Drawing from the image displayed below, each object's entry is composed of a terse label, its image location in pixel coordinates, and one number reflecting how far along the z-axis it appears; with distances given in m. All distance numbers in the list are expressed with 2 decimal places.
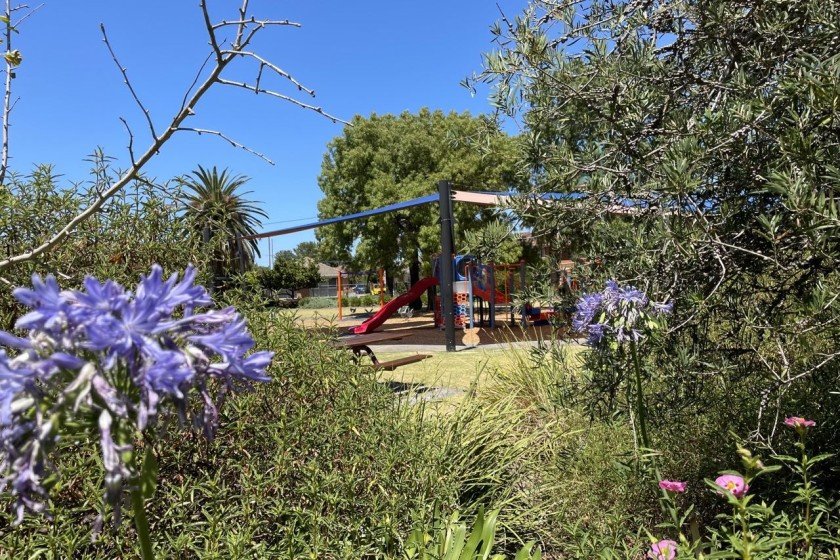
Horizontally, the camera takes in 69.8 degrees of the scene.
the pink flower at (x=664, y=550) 1.77
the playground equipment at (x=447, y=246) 11.59
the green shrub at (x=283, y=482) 2.01
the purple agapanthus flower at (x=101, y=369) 0.80
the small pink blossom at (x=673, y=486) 1.91
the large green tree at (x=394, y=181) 24.38
